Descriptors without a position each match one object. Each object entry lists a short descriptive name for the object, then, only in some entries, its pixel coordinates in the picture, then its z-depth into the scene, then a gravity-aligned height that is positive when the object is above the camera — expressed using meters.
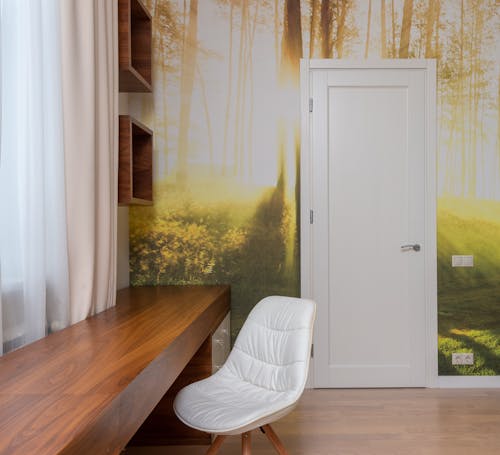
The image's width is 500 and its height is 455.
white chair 1.89 -0.72
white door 3.56 -0.12
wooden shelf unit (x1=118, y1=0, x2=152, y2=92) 2.88 +0.92
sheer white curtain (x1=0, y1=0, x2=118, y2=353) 1.77 +0.17
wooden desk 0.98 -0.43
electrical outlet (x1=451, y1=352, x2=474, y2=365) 3.55 -1.03
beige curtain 2.08 +0.26
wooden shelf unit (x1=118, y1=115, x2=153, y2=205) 2.71 +0.21
